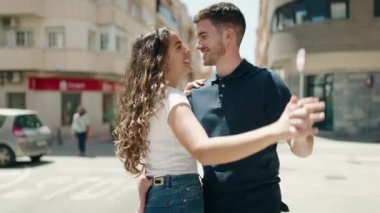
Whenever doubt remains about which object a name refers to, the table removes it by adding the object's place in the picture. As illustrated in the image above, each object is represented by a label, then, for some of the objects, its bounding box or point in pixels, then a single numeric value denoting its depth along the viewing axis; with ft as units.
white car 47.34
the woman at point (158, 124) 7.69
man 8.32
